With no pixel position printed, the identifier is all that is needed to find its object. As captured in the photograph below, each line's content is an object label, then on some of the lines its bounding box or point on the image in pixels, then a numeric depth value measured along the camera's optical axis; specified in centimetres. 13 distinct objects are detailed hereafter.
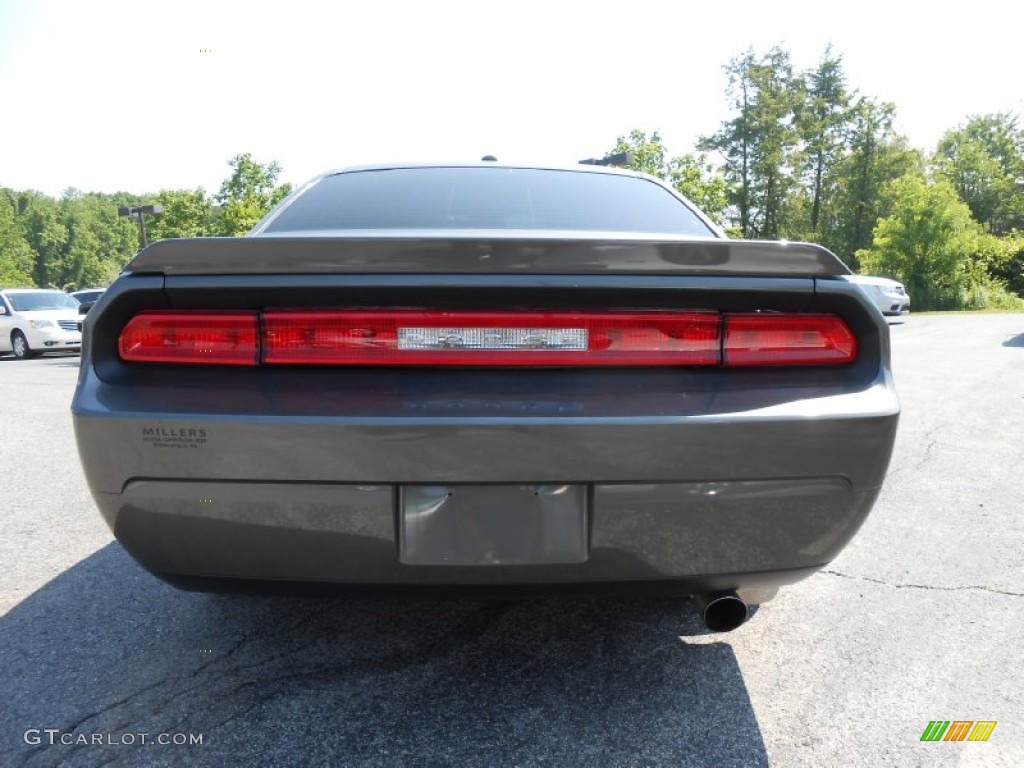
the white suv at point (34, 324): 1528
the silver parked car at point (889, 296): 1766
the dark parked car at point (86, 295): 2031
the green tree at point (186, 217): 5038
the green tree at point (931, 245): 3180
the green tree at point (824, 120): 4844
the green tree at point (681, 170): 3034
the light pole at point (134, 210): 2385
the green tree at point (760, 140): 4547
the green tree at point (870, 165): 4900
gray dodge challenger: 154
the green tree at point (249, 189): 3894
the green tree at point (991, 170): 5781
